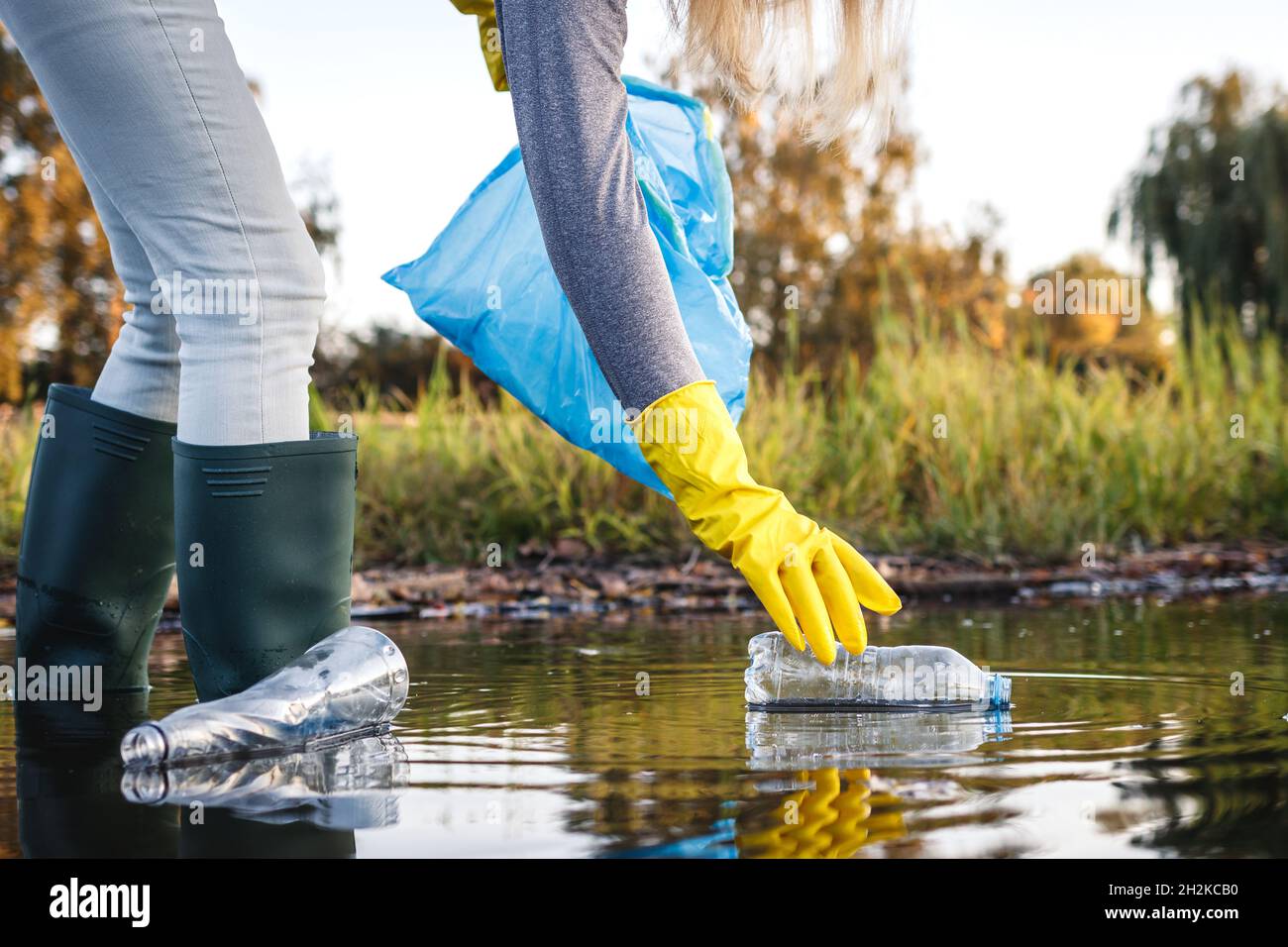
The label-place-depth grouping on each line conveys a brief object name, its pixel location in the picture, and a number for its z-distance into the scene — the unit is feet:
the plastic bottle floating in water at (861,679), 7.84
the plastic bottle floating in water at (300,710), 6.28
